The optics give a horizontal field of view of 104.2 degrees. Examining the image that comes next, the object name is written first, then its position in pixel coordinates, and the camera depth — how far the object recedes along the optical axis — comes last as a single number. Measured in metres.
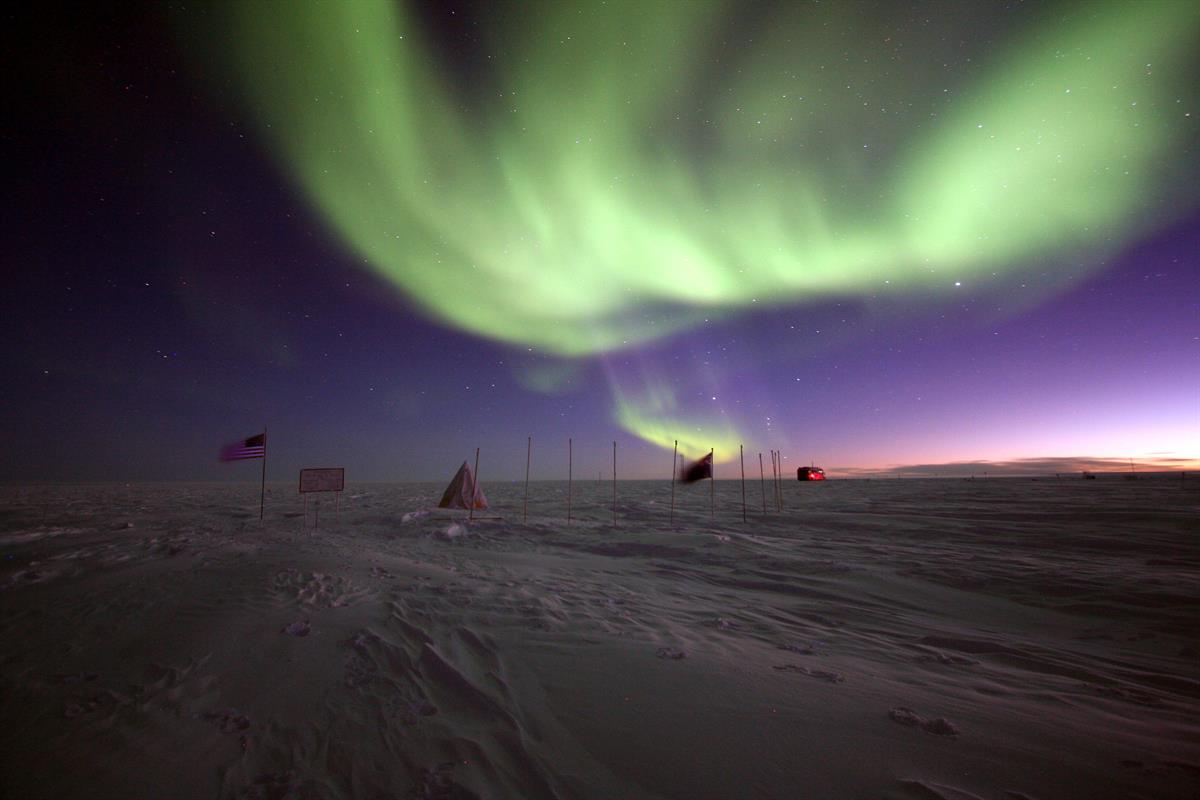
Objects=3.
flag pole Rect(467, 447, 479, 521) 24.94
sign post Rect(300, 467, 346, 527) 19.44
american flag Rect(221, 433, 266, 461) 19.81
